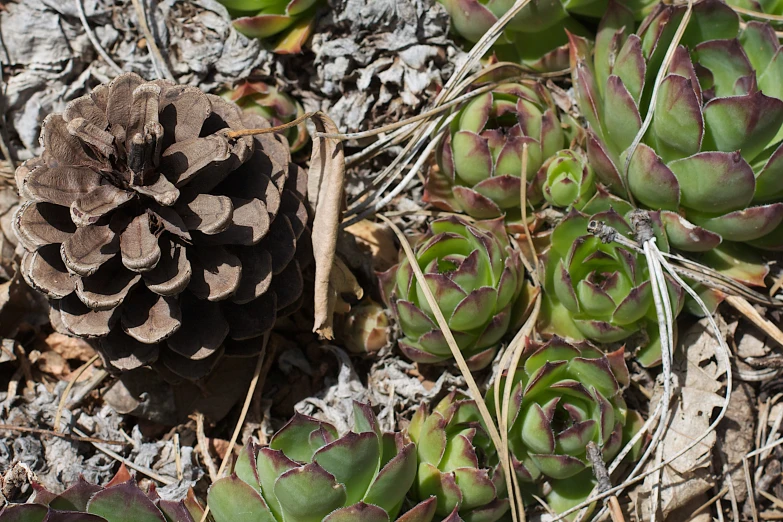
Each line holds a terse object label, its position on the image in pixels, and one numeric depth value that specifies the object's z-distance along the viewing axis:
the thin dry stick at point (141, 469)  0.51
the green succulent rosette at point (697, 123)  0.50
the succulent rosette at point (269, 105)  0.54
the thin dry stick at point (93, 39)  0.54
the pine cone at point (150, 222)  0.49
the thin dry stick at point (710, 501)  0.52
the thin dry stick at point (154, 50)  0.54
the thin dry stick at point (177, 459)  0.52
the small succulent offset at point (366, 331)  0.53
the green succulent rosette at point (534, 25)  0.53
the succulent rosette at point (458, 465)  0.50
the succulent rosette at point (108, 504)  0.49
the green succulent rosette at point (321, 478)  0.48
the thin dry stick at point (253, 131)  0.50
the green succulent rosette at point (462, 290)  0.51
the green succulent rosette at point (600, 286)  0.51
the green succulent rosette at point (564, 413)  0.50
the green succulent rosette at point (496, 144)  0.53
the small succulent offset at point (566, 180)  0.53
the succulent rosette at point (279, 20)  0.53
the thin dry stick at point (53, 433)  0.51
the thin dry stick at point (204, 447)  0.52
